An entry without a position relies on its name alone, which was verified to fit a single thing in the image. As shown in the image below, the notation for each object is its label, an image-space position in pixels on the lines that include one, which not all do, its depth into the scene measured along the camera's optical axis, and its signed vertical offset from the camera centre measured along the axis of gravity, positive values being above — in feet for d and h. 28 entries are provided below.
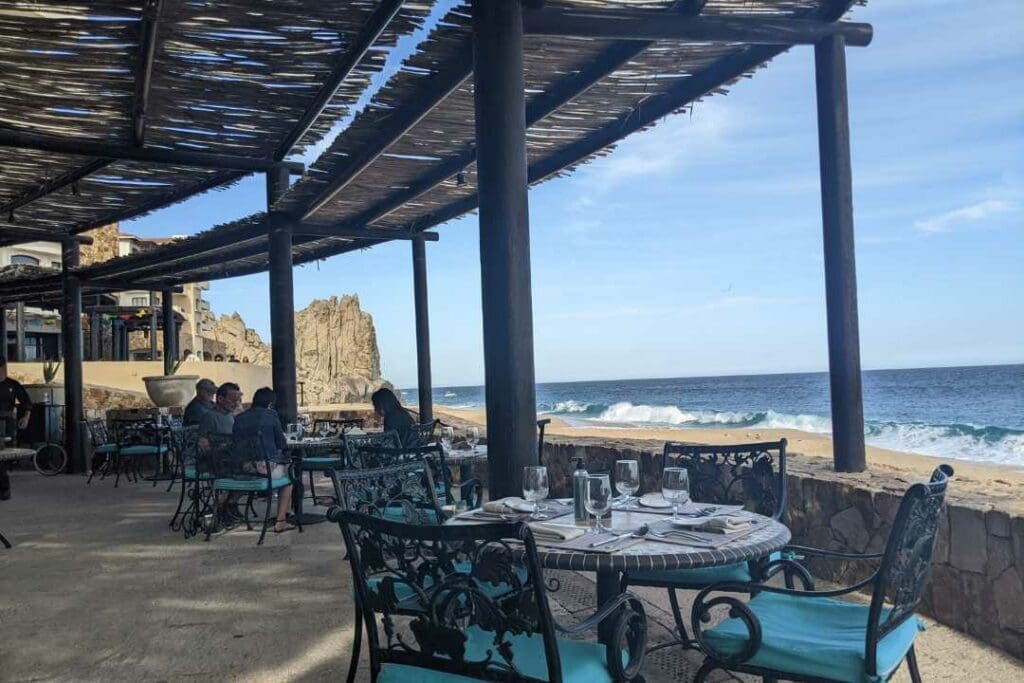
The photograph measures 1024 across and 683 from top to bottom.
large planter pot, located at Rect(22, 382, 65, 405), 39.60 -1.01
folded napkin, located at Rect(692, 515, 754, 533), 7.47 -1.77
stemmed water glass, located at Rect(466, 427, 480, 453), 18.74 -1.99
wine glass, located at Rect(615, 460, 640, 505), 8.59 -1.42
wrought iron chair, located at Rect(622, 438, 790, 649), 10.55 -1.91
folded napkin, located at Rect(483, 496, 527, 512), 8.58 -1.71
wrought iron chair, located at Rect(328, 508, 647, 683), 5.43 -1.95
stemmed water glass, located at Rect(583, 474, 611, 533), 7.66 -1.45
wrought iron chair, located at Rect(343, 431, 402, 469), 12.40 -1.60
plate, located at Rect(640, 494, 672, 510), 9.03 -1.84
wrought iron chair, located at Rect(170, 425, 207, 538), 19.63 -2.81
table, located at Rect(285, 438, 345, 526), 20.01 -2.48
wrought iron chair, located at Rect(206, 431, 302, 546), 18.76 -2.50
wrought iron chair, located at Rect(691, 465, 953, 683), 6.10 -2.58
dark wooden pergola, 10.92 +5.77
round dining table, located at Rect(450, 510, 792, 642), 6.47 -1.80
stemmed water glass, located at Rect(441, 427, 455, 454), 18.90 -2.24
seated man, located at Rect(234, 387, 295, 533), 18.79 -1.72
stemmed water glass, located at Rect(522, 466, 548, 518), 8.50 -1.44
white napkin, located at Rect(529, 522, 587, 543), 7.26 -1.73
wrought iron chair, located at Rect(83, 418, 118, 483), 30.88 -3.04
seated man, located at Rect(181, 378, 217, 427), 24.84 -1.14
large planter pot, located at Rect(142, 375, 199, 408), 41.39 -1.08
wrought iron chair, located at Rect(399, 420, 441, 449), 18.26 -1.97
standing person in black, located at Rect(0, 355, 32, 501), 26.58 -1.18
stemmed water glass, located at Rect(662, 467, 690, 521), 8.73 -1.58
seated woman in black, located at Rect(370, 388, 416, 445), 18.92 -1.31
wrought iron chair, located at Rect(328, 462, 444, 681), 8.65 -1.59
